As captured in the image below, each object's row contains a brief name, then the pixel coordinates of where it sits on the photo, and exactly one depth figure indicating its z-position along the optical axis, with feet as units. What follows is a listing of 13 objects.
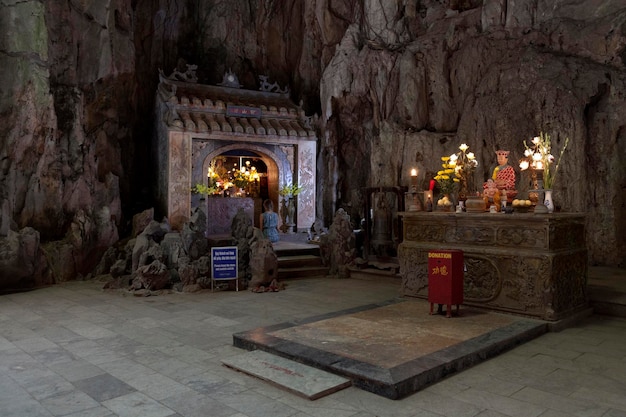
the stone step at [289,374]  13.97
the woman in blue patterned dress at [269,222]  46.24
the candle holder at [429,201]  28.73
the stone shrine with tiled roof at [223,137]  50.75
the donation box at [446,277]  21.06
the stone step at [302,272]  37.32
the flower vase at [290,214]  57.58
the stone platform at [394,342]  14.61
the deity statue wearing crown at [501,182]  25.86
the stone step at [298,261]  38.68
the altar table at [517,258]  21.58
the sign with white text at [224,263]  31.42
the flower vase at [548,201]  23.50
